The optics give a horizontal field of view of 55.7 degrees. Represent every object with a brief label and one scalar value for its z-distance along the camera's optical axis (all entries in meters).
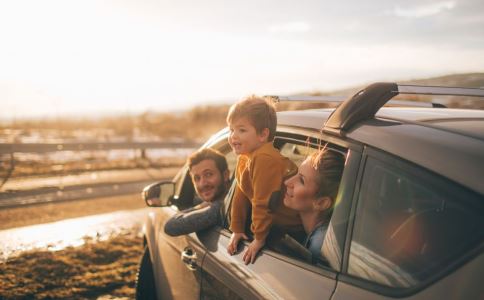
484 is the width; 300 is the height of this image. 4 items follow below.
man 2.99
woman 2.14
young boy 2.37
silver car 1.38
